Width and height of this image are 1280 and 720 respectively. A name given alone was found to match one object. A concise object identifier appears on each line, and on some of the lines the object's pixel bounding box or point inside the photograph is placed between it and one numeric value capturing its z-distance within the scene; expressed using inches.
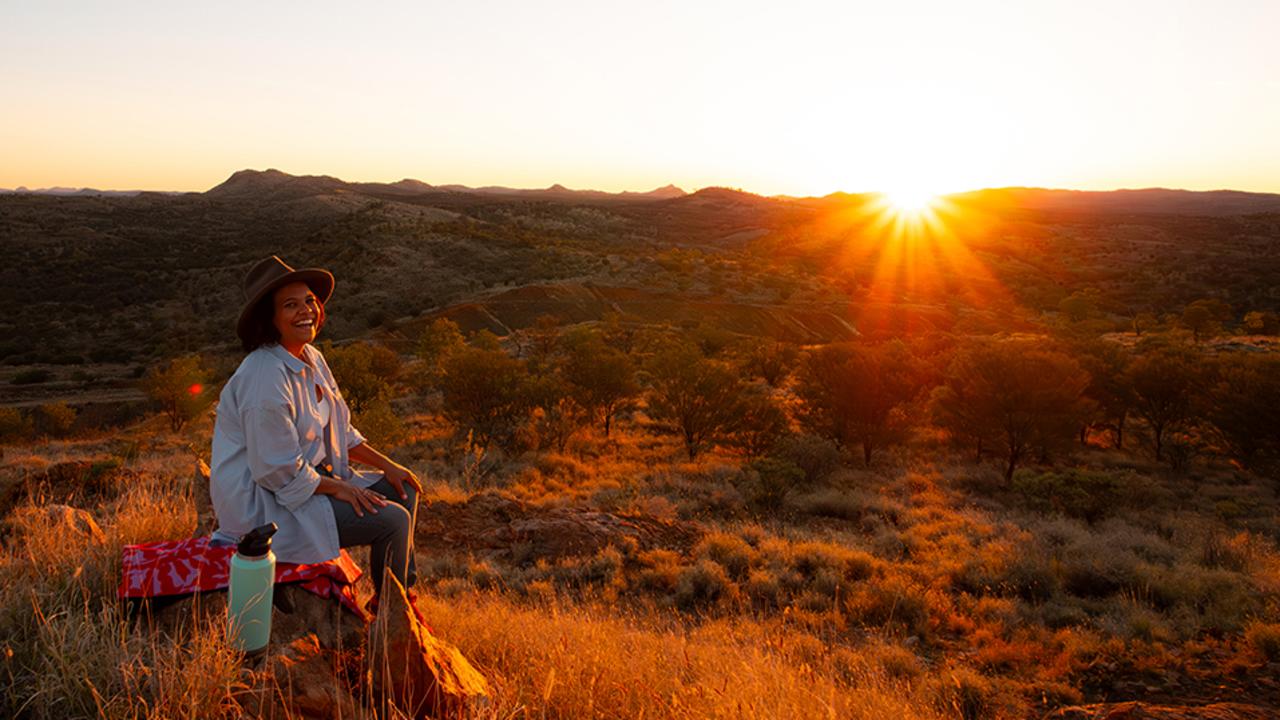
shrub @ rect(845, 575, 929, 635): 274.2
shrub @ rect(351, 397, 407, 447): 581.0
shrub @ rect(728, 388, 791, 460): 699.4
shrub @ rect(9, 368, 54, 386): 1330.0
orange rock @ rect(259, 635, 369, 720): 100.7
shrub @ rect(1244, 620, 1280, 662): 235.1
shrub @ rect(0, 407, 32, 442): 857.5
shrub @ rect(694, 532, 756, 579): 325.1
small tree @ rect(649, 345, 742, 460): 713.0
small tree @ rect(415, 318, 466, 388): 1119.6
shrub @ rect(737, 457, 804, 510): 490.9
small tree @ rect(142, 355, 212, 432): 885.8
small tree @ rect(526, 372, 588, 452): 700.7
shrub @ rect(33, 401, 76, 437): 928.3
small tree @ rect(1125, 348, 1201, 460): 703.1
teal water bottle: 99.1
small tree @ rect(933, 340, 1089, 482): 633.6
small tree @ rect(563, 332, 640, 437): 810.8
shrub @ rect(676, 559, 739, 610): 284.4
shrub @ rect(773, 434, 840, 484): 604.1
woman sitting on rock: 115.0
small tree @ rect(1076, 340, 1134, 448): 737.0
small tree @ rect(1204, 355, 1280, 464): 619.8
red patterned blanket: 112.4
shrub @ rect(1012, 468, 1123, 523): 495.8
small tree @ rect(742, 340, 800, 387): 1168.8
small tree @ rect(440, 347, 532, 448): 722.8
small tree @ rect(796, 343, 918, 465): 715.4
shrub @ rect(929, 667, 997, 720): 197.0
